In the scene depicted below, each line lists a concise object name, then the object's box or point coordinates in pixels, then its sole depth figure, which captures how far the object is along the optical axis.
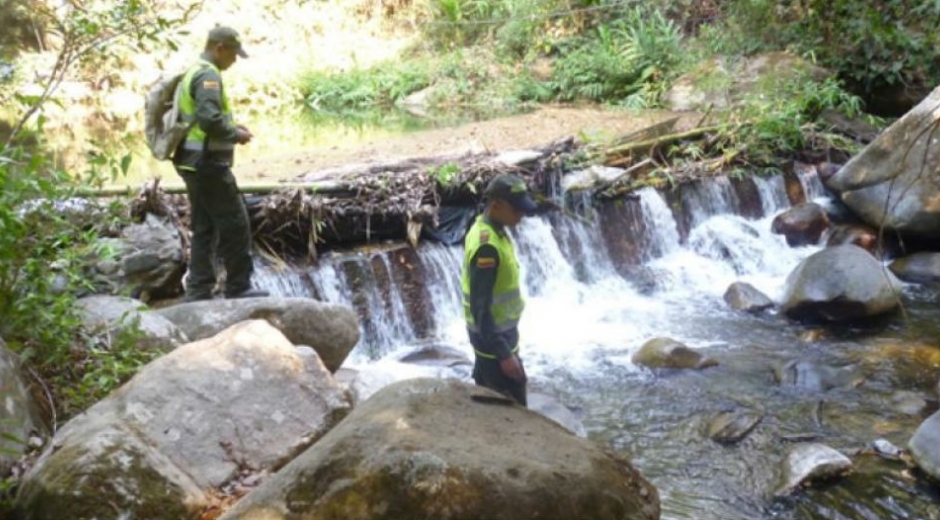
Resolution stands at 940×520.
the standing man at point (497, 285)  4.16
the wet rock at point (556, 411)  5.62
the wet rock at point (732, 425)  5.61
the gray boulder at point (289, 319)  5.39
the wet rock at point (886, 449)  5.15
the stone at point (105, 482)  3.11
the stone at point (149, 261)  6.43
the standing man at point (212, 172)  5.50
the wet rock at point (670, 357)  6.86
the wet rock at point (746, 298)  8.22
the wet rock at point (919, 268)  8.70
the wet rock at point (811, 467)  4.86
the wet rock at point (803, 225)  9.84
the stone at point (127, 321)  4.58
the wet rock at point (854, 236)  9.33
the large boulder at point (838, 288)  7.55
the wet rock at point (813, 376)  6.37
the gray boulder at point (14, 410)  3.41
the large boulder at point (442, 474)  2.65
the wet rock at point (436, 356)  7.02
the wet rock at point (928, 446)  4.79
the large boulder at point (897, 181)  8.97
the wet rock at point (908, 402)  5.82
